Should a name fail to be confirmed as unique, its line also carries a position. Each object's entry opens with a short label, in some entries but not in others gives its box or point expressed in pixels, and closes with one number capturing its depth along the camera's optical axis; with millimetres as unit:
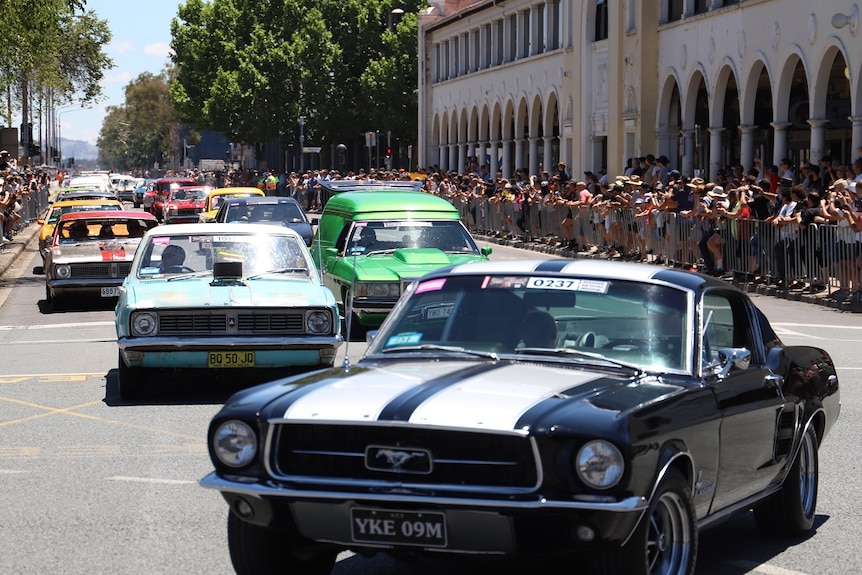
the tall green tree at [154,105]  182750
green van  17453
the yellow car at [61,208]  30528
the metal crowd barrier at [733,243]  22781
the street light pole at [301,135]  80512
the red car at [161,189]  52150
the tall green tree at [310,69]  83000
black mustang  5707
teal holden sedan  12555
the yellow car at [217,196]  36000
